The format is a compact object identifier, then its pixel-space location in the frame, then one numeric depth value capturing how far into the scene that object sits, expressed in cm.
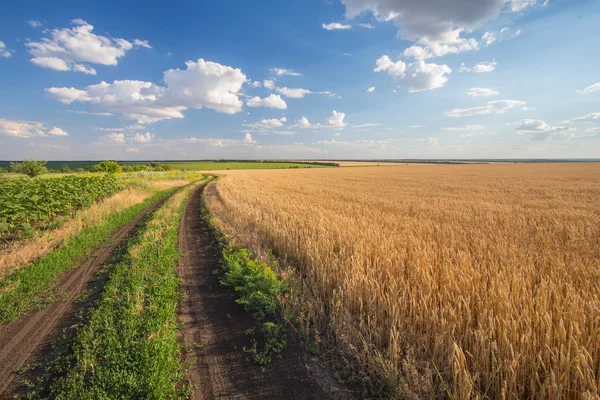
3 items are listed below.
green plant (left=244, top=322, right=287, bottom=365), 389
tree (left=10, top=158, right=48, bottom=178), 4197
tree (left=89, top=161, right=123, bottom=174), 6222
